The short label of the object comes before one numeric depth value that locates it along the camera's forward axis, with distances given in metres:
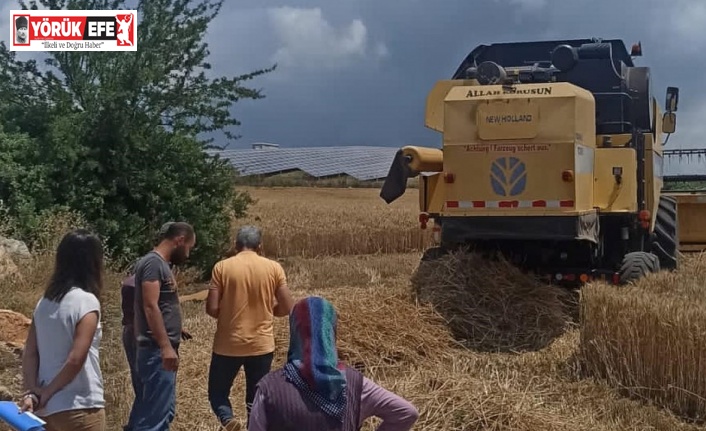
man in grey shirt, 5.63
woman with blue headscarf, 3.12
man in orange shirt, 6.12
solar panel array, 56.00
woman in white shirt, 4.26
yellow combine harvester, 8.81
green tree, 14.74
